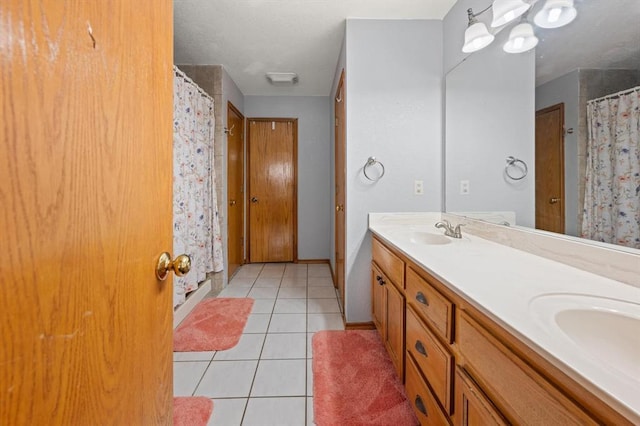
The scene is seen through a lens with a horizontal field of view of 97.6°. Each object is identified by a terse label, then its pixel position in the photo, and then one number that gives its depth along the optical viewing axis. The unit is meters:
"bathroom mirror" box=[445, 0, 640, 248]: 0.99
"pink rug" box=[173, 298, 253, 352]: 1.96
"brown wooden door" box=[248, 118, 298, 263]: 4.02
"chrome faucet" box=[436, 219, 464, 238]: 1.75
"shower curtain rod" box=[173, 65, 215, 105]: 2.18
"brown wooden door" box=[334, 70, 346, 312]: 2.38
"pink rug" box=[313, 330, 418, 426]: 1.34
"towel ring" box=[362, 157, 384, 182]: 2.15
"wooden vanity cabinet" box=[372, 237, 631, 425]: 0.53
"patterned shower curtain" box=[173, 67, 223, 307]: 2.20
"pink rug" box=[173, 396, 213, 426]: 1.33
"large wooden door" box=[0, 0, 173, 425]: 0.34
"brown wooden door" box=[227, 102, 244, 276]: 3.31
